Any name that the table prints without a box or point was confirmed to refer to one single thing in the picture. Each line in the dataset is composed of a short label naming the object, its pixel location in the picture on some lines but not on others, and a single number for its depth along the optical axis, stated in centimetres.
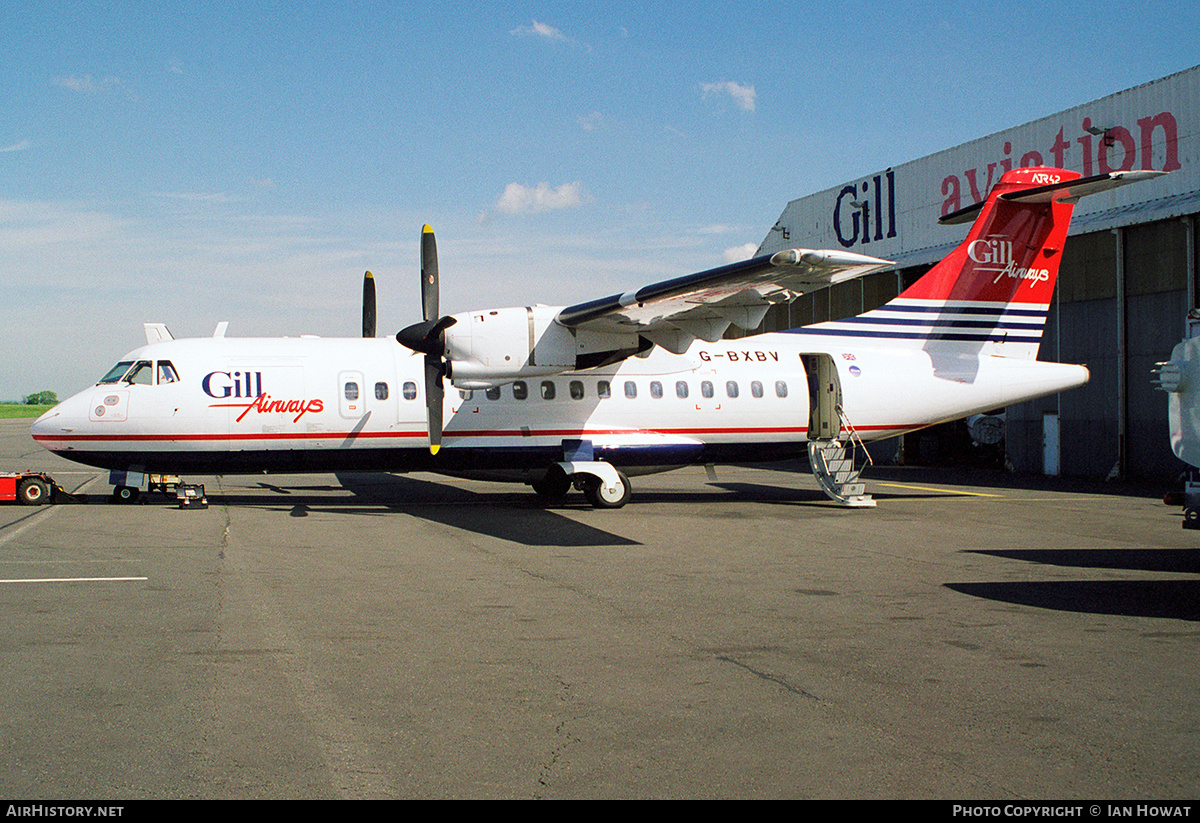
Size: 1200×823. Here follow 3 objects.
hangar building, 2284
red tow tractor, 1769
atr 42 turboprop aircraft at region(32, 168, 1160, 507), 1525
